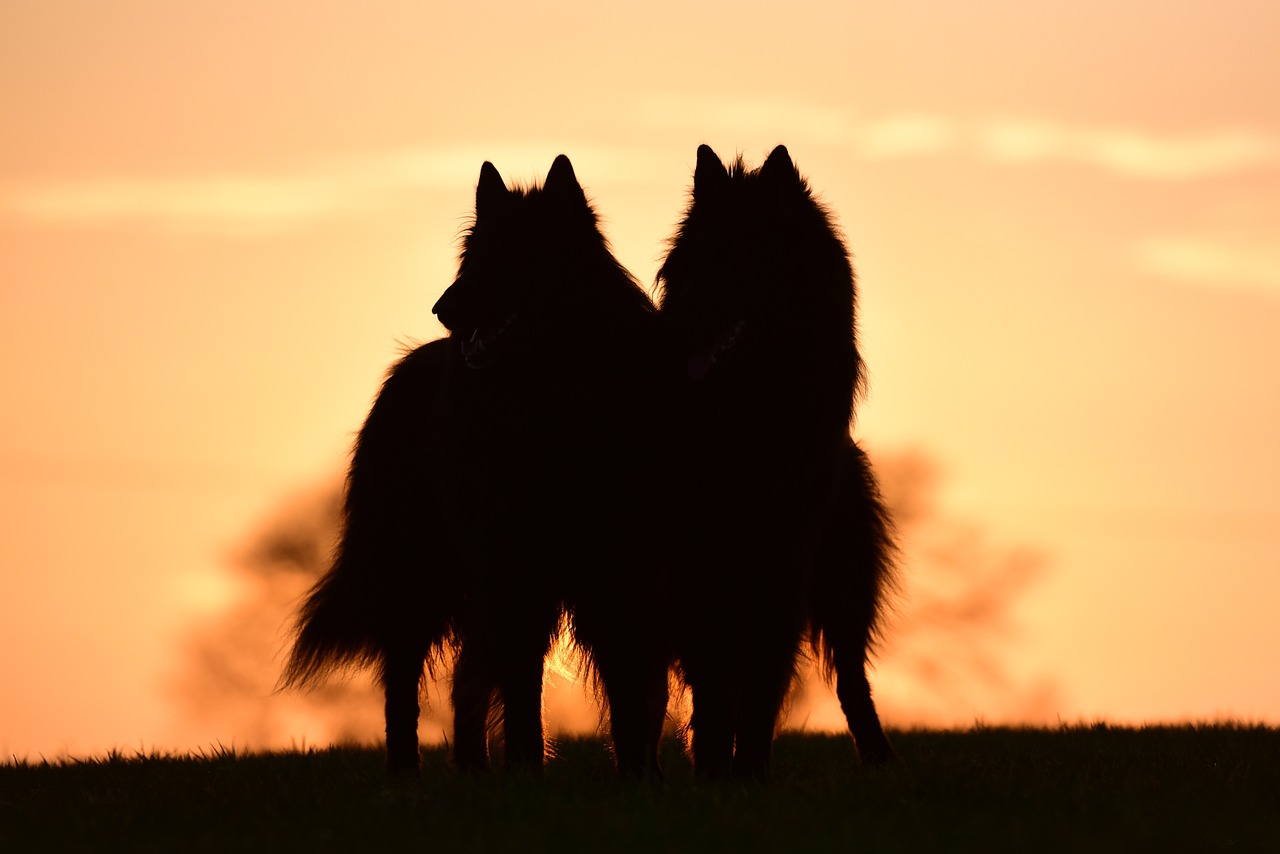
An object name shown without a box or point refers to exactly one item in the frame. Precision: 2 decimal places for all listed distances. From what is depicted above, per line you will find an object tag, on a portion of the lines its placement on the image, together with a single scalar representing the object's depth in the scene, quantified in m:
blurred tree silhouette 43.16
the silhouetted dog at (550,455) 13.79
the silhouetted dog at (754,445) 13.66
